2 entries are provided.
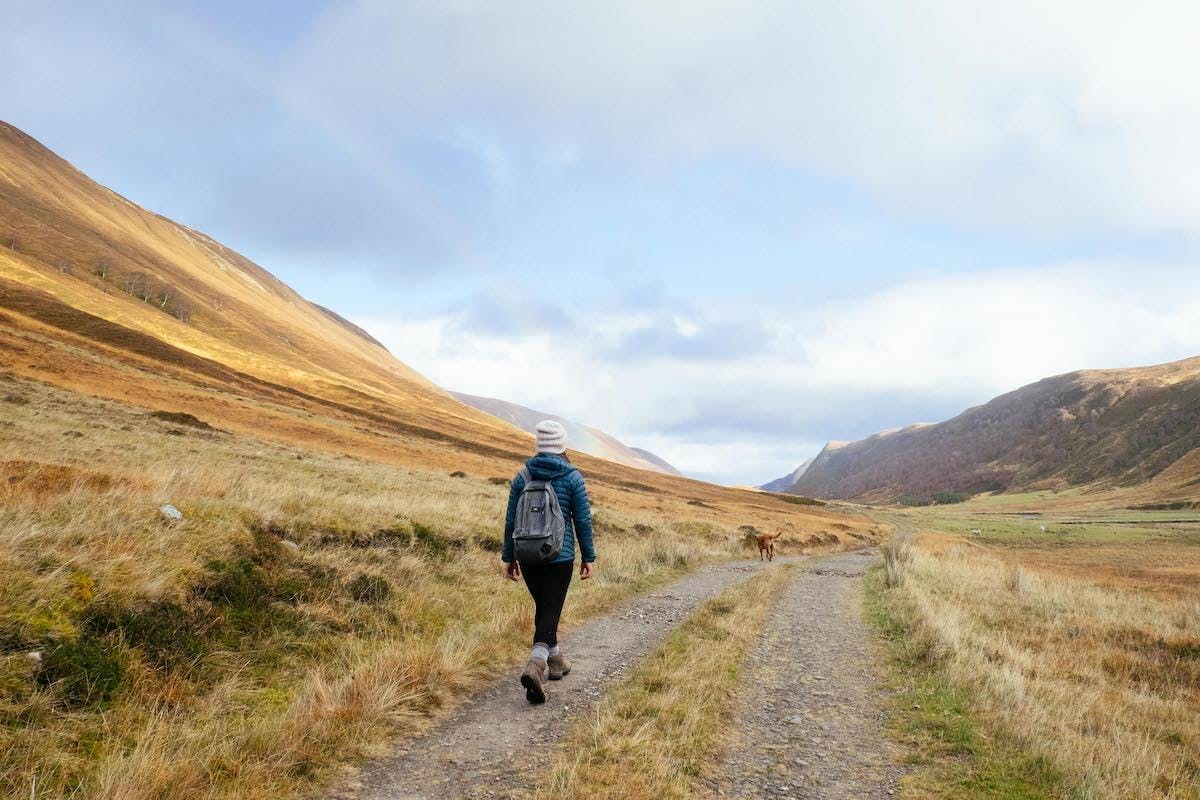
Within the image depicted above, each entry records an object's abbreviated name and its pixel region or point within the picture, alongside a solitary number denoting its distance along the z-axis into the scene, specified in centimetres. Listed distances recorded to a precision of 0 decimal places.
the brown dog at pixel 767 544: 2667
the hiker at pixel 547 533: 674
